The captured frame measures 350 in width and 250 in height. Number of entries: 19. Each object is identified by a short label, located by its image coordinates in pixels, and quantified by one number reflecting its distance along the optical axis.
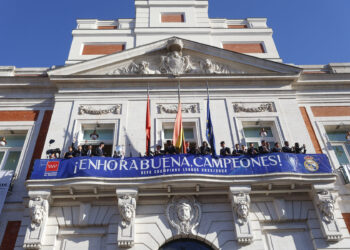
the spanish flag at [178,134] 11.97
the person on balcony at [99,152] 11.50
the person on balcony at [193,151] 11.32
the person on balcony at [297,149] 11.72
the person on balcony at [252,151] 11.42
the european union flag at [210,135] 11.52
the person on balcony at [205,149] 11.36
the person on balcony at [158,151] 11.52
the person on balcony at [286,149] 11.74
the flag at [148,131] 12.00
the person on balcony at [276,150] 11.63
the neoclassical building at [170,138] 10.55
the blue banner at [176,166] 10.78
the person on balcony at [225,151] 11.63
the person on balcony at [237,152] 11.50
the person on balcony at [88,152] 11.51
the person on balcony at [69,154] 11.36
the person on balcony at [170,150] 11.58
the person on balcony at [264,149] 11.45
